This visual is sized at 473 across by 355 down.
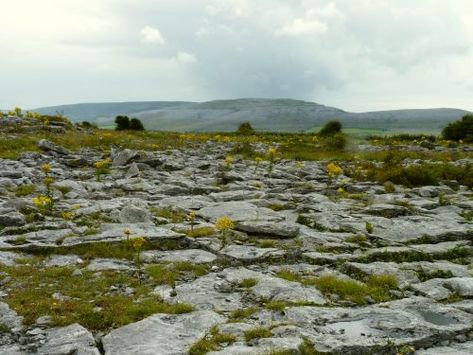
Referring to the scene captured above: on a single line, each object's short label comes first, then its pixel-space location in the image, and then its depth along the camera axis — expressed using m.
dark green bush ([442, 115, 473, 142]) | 49.59
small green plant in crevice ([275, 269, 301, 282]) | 9.42
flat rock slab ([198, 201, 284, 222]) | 13.76
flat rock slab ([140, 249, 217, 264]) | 10.48
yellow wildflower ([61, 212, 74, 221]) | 12.62
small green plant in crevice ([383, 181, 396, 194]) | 18.88
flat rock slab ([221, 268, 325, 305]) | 8.46
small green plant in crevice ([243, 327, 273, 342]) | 6.89
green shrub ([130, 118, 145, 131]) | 59.28
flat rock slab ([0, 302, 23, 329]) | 7.37
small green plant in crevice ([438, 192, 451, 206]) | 16.27
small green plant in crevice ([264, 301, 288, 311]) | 7.98
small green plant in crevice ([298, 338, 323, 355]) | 6.44
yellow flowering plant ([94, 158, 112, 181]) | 17.73
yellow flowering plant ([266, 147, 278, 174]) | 21.13
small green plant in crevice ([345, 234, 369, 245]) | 11.99
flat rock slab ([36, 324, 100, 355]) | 6.57
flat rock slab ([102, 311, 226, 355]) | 6.56
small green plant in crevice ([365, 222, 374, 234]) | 12.77
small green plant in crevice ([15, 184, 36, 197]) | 15.68
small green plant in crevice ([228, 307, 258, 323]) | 7.57
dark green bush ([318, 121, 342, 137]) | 54.00
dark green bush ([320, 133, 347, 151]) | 35.79
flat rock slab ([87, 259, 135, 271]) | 9.85
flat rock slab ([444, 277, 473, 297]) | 8.78
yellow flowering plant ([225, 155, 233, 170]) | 23.19
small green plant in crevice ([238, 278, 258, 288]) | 9.16
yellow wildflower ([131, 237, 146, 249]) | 9.71
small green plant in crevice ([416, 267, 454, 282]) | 9.80
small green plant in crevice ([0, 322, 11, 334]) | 7.19
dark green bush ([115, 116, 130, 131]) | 58.84
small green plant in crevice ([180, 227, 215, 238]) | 12.14
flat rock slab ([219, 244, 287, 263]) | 10.66
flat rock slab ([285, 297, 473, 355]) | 6.70
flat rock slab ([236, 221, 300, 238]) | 12.35
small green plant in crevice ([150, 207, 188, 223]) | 13.64
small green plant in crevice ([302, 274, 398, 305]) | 8.63
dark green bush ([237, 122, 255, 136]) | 56.69
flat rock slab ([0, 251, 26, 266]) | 9.85
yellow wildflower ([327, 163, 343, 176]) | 17.55
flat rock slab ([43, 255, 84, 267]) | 10.09
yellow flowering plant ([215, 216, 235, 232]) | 10.97
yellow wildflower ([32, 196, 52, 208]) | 12.05
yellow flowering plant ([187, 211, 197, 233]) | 12.50
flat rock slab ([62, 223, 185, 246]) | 11.18
